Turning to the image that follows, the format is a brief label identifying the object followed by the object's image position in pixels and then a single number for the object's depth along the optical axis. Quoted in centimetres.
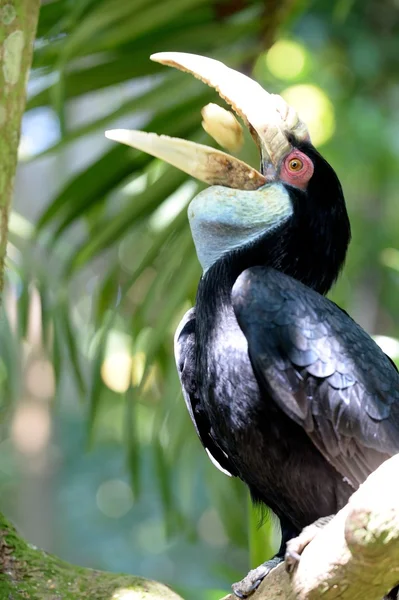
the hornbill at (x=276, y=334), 509
